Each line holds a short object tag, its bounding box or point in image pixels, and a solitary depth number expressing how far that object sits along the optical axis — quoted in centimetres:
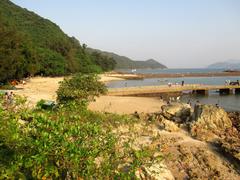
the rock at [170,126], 1314
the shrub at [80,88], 1534
